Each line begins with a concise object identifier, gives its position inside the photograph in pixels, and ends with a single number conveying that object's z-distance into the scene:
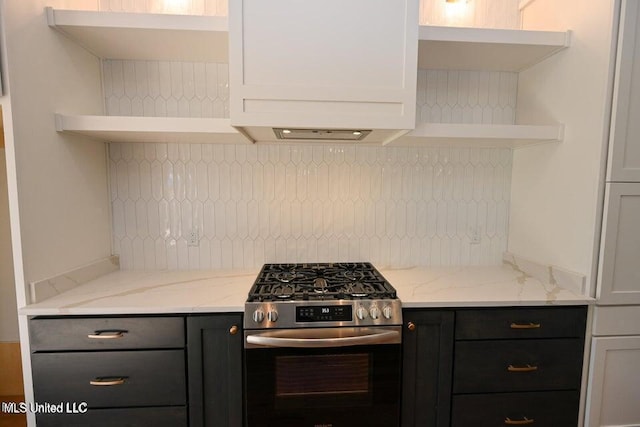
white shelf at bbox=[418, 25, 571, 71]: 1.49
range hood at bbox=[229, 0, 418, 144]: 1.29
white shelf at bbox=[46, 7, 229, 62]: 1.39
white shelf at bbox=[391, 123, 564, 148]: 1.51
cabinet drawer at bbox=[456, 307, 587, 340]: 1.39
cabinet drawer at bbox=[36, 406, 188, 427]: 1.30
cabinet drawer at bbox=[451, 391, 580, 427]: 1.42
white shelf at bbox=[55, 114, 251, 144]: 1.42
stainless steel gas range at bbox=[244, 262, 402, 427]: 1.30
